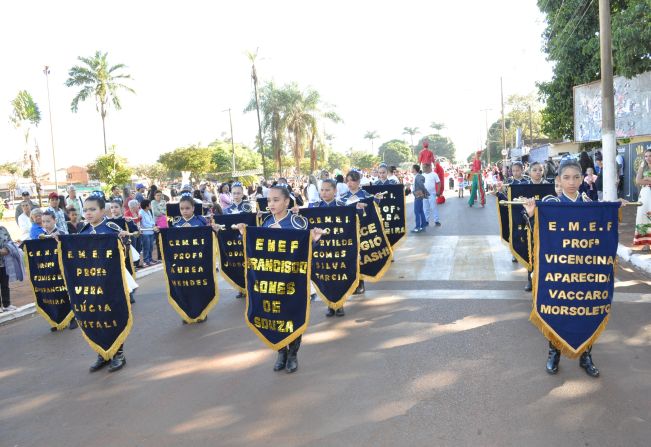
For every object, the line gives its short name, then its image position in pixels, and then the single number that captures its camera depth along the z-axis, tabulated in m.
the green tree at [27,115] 40.72
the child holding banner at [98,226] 5.38
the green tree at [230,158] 60.44
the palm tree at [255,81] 32.12
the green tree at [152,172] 71.06
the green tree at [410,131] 127.25
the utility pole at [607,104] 11.76
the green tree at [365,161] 94.71
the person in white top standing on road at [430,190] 14.44
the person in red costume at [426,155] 15.54
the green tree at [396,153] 120.97
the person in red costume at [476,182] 19.45
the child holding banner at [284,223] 4.95
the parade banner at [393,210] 9.59
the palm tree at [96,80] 37.88
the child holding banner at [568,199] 4.45
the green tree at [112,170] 33.22
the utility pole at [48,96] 30.02
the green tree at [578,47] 13.30
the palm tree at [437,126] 136.50
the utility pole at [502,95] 41.14
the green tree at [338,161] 85.56
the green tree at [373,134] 117.69
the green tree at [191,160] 47.28
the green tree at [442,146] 131.75
